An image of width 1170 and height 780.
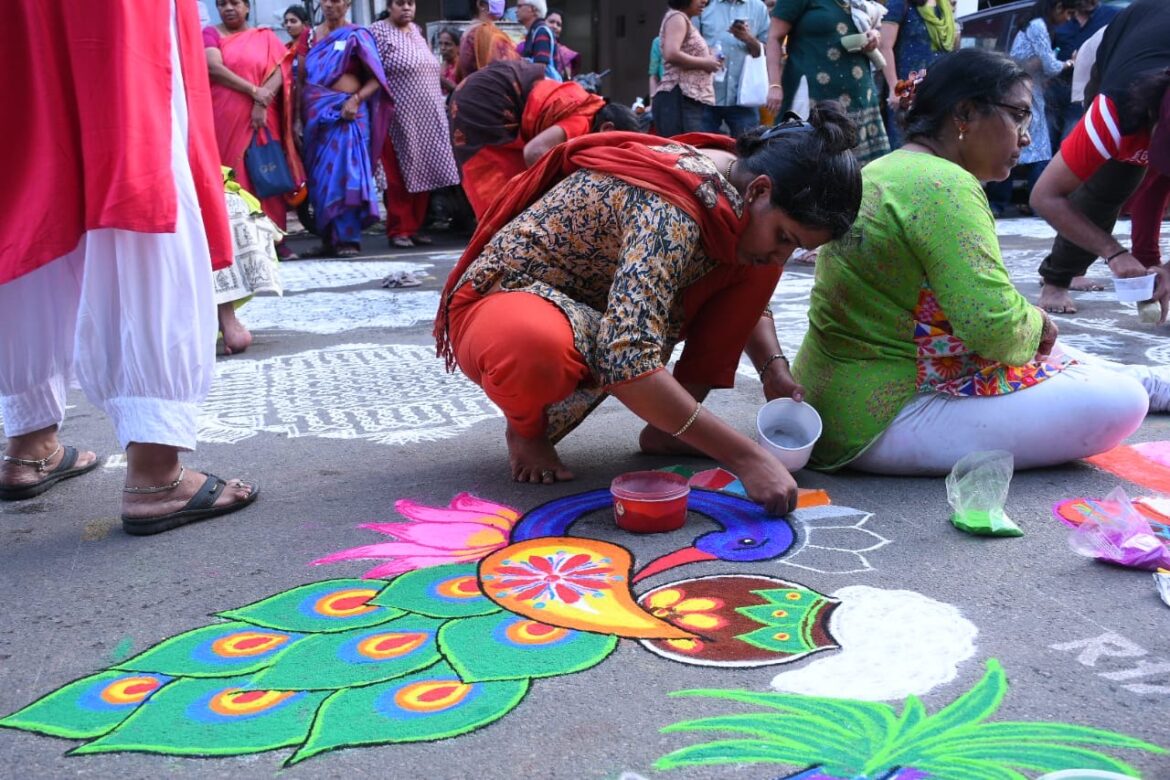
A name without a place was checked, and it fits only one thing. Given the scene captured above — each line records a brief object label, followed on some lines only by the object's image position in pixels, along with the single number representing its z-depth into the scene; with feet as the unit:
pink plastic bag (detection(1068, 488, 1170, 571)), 5.87
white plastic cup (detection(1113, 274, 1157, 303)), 10.21
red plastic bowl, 6.63
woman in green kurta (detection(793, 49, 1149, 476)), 6.94
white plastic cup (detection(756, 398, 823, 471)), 7.54
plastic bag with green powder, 6.46
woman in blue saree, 21.39
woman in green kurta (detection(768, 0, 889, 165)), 16.39
